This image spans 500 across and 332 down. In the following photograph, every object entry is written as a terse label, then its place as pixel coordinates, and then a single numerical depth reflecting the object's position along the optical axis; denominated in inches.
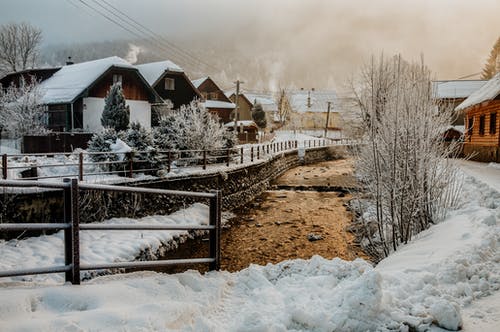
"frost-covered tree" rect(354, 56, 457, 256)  324.5
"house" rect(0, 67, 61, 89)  1343.5
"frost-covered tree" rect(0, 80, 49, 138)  1050.7
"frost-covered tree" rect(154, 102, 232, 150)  809.5
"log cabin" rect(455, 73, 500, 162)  789.2
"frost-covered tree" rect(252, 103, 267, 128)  2446.7
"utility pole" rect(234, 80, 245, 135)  1608.0
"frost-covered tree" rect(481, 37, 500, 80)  2912.4
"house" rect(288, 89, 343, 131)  3368.6
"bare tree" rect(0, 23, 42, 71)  2167.8
